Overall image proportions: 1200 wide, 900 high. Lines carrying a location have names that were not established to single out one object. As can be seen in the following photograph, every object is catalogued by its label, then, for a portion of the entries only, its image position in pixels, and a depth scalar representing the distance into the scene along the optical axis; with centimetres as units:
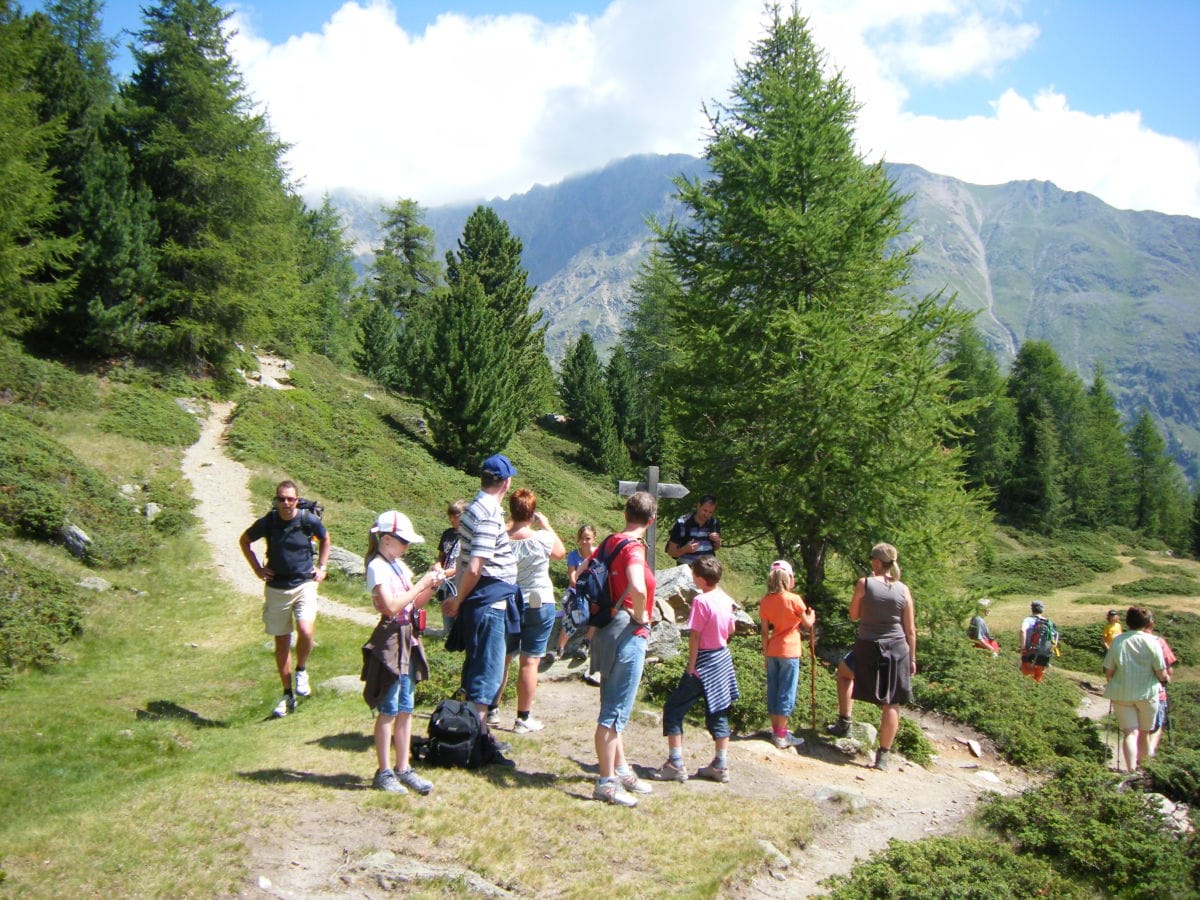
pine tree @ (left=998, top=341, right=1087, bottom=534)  5369
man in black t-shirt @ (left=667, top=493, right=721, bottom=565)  956
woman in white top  723
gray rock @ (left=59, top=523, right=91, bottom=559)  1332
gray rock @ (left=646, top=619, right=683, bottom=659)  986
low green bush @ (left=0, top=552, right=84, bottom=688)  916
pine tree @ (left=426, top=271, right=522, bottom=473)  2952
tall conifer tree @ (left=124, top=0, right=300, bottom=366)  2556
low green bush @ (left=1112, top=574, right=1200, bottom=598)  3436
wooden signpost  1088
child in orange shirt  788
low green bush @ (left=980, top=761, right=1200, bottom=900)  541
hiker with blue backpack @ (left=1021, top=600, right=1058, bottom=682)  1374
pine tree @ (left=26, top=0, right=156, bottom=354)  2248
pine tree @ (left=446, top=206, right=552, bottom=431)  4088
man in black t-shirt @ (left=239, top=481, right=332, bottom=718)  797
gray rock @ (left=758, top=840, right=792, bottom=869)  545
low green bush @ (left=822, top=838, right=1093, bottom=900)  484
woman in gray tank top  769
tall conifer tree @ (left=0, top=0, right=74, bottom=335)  1727
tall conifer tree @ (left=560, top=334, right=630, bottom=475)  4216
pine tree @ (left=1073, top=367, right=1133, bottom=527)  5747
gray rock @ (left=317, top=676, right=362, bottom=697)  873
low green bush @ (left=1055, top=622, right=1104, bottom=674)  2223
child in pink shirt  671
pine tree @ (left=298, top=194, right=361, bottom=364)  4838
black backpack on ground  633
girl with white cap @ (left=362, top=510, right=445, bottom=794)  556
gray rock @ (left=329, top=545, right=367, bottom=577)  1532
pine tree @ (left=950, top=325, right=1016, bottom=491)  5289
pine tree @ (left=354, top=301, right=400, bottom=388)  4574
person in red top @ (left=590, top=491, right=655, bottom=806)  599
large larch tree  1233
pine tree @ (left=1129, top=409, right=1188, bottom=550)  6581
